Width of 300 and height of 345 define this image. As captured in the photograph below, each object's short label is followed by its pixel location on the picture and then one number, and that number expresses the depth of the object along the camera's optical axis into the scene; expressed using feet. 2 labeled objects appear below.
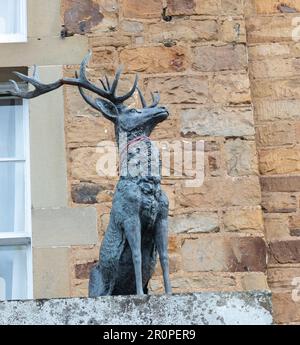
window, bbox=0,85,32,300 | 48.03
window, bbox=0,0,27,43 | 51.11
